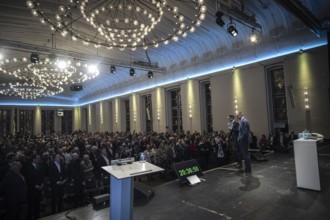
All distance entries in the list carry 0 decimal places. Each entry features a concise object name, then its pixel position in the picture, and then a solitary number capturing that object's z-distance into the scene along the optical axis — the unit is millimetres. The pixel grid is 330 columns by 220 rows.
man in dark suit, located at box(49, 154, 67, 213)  4355
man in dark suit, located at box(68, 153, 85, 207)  4500
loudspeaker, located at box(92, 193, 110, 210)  3569
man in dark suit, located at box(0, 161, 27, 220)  3512
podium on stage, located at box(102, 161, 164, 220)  2196
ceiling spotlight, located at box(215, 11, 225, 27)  5671
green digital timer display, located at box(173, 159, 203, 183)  4523
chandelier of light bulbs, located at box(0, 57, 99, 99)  8898
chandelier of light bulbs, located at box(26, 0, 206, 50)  4043
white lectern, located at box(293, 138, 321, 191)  3588
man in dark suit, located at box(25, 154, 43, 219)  4027
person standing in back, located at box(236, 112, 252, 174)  4910
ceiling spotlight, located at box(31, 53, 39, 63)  7700
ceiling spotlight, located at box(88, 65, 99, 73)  9523
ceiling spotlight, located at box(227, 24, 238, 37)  6842
